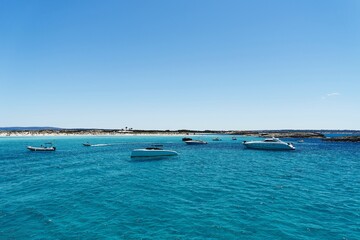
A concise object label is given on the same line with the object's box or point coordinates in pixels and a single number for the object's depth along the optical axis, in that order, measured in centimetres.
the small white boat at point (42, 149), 6869
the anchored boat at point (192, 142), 10308
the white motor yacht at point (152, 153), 5175
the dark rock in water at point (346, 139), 12505
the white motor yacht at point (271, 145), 7331
